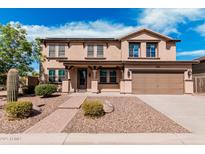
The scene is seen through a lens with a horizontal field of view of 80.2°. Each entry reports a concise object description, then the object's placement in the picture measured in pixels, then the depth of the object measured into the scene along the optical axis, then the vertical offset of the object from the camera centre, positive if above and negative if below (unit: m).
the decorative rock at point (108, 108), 6.53 -1.67
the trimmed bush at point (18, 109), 5.61 -1.48
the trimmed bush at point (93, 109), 5.76 -1.49
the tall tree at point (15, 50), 12.12 +2.90
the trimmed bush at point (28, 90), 13.44 -1.35
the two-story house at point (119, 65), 13.36 +1.36
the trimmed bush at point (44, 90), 10.66 -1.08
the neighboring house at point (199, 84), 13.42 -0.77
